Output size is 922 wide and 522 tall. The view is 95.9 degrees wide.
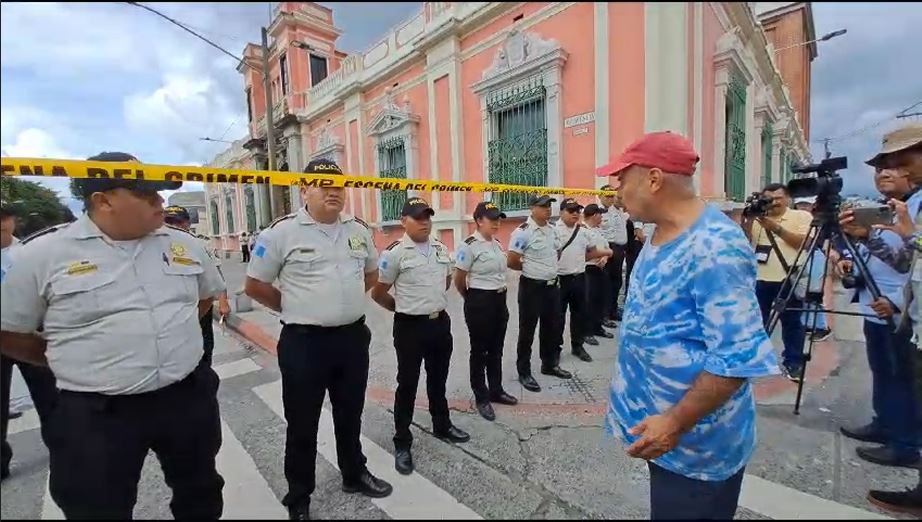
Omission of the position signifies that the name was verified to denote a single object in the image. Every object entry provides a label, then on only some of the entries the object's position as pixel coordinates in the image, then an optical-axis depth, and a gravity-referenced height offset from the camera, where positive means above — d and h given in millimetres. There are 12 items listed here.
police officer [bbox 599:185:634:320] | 4070 -403
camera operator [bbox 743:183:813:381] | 1346 -199
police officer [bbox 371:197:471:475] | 2389 -465
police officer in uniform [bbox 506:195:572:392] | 3320 -470
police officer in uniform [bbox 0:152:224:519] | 1135 -279
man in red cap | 969 -307
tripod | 1561 -245
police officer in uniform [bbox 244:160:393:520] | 1843 -335
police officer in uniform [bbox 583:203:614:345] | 4266 -703
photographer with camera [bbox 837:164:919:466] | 2146 -888
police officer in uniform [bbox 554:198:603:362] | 3830 -480
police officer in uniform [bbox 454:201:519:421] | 2930 -515
